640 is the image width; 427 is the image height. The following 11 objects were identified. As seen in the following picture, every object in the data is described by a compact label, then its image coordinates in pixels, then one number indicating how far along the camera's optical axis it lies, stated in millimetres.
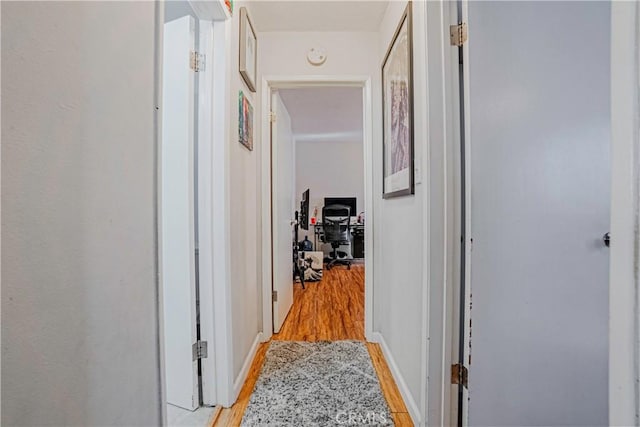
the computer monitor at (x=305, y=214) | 4621
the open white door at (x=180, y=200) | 1501
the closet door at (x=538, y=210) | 1194
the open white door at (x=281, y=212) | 2461
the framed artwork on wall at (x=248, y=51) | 1777
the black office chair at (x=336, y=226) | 5582
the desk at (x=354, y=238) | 6121
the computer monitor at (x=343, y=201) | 6324
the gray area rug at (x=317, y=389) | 1474
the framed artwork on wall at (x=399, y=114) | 1533
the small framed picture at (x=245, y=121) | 1789
